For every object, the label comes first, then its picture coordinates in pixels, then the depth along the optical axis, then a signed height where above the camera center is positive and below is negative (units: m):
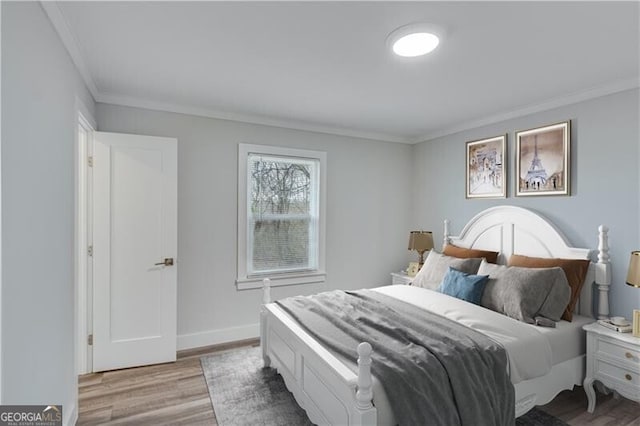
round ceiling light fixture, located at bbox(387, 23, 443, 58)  1.89 +1.03
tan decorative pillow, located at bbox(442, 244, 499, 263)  3.39 -0.44
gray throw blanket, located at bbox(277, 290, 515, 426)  1.65 -0.82
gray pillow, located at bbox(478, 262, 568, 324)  2.52 -0.63
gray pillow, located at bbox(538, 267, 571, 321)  2.53 -0.67
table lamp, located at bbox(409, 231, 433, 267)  4.07 -0.37
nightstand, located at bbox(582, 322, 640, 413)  2.21 -1.04
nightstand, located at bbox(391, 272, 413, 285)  4.12 -0.85
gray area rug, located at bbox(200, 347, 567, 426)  2.26 -1.41
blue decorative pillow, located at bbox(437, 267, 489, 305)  2.79 -0.64
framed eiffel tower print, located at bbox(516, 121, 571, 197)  2.99 +0.48
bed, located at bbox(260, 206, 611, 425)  1.64 -0.86
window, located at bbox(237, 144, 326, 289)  3.70 -0.05
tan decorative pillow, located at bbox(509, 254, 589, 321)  2.62 -0.49
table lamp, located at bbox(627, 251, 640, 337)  2.27 -0.45
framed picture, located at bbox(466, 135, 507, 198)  3.52 +0.48
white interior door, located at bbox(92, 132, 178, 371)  2.91 -0.35
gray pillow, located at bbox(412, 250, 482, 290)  3.18 -0.56
